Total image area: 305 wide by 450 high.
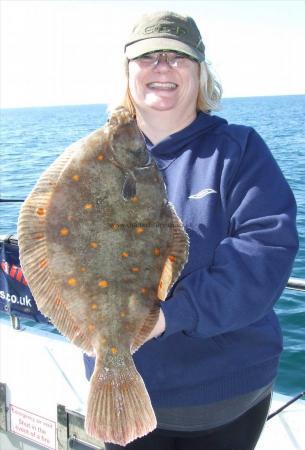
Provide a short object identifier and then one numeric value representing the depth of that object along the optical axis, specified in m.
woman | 2.04
